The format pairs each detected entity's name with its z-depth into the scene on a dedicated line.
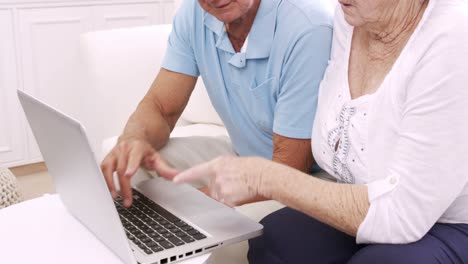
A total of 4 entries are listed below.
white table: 1.58
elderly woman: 1.55
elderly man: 1.89
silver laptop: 1.51
